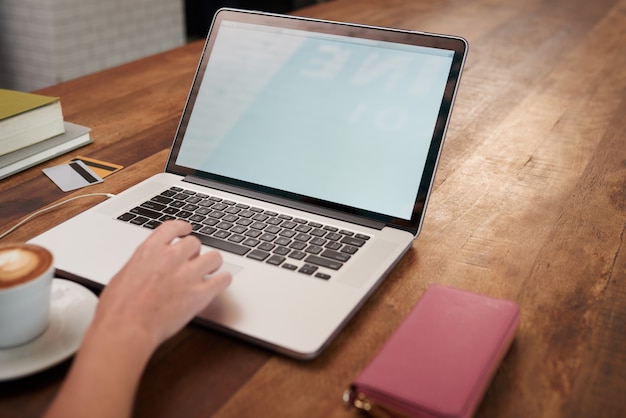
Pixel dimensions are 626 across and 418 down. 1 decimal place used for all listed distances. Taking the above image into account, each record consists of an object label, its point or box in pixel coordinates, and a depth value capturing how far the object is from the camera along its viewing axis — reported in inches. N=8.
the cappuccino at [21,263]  22.6
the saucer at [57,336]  23.4
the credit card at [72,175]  39.4
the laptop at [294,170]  28.9
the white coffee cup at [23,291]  22.5
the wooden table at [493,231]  23.8
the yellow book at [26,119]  39.7
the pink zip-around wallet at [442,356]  21.5
